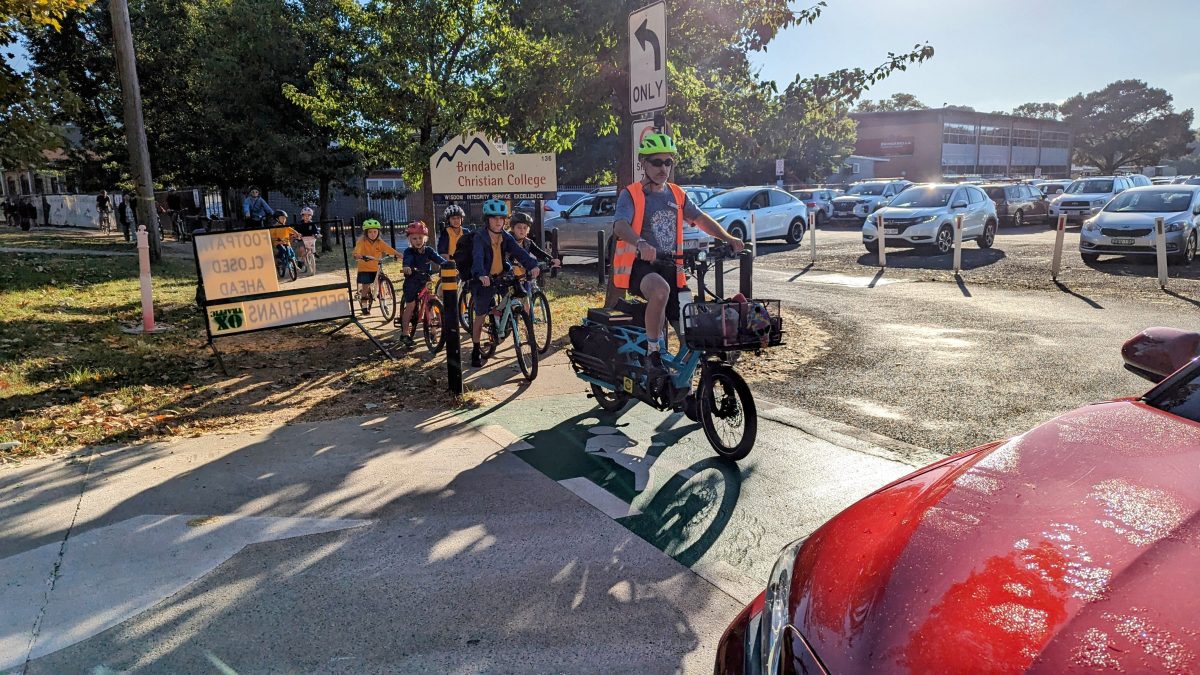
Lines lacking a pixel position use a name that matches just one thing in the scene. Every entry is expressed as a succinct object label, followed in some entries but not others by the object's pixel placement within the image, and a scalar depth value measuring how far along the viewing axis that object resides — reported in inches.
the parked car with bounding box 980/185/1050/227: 1037.2
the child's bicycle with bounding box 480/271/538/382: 300.8
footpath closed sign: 304.5
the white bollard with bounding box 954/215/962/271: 589.5
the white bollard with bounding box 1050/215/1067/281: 532.4
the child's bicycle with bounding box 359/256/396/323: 436.8
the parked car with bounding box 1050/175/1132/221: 1061.1
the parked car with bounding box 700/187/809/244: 836.9
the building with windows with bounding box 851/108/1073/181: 2861.7
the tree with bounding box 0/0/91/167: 447.2
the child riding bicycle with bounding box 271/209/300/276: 552.1
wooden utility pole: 602.9
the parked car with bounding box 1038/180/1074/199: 1329.7
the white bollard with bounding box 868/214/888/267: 648.4
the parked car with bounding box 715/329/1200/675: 61.2
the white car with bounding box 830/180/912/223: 1207.6
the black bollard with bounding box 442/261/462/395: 265.7
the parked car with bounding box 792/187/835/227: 1250.2
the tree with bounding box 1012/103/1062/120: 4254.4
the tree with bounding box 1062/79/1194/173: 3550.7
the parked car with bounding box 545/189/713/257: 738.2
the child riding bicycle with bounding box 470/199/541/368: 310.5
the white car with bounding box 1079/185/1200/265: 609.3
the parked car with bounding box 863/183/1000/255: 733.9
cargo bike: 197.9
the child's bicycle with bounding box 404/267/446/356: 360.2
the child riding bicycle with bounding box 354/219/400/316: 407.8
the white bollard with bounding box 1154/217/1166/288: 492.7
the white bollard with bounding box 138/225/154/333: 385.1
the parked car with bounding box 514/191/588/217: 904.8
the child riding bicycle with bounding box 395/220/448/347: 363.6
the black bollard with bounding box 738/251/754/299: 348.7
